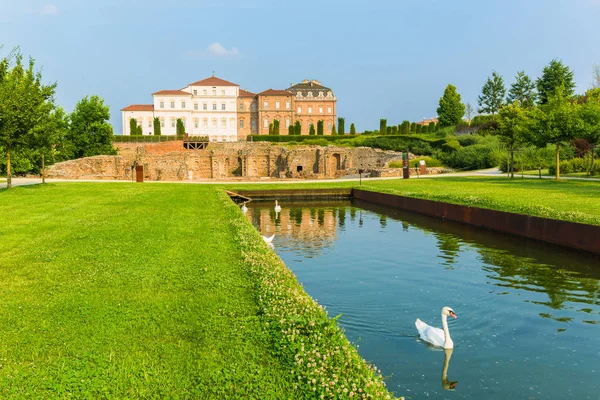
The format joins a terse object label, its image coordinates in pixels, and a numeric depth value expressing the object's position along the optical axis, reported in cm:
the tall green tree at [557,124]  2797
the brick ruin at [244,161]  5578
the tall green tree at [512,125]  3297
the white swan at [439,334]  728
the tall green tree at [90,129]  5647
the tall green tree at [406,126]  7625
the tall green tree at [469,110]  11088
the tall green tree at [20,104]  2222
